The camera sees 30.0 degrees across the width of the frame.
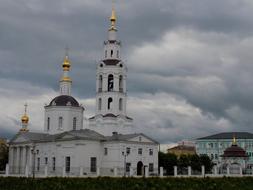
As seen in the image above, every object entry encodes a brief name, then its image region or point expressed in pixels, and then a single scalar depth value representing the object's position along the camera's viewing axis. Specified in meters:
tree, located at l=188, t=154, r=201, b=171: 64.75
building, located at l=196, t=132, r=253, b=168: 87.10
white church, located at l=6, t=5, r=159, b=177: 55.38
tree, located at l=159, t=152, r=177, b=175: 63.69
